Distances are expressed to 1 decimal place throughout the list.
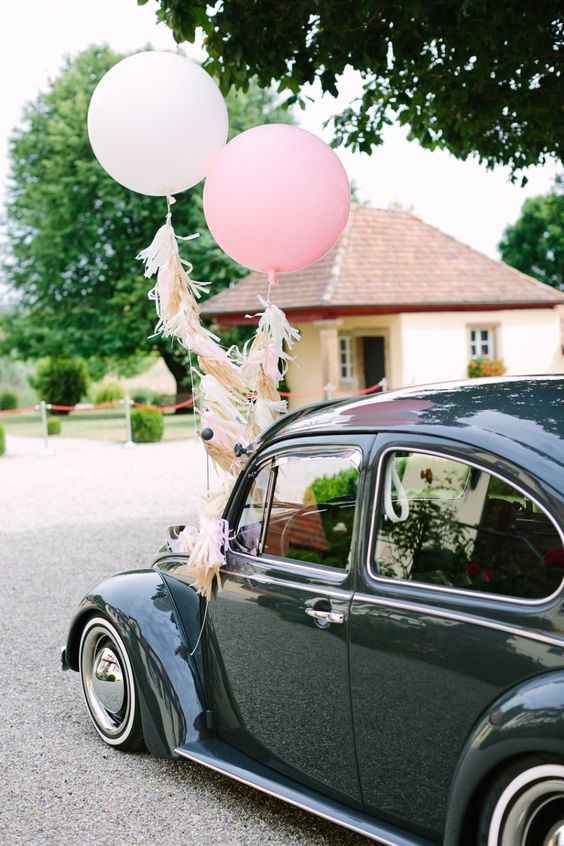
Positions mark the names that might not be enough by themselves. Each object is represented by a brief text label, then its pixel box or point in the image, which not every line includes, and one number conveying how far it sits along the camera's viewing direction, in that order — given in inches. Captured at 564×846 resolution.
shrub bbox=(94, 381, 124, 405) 1592.0
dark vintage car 104.3
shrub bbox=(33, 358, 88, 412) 1521.9
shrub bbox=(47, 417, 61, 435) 1080.2
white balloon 181.9
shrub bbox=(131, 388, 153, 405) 1555.7
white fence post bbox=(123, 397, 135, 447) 871.5
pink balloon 179.9
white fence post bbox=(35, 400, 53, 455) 851.3
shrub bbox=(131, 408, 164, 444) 904.3
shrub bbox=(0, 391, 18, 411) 1658.5
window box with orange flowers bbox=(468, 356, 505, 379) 972.6
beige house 926.4
